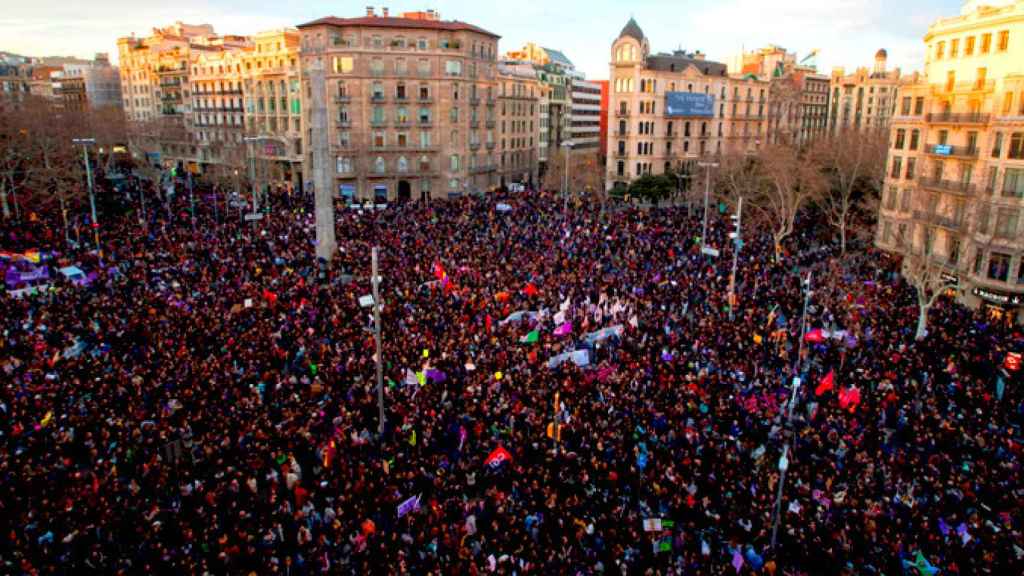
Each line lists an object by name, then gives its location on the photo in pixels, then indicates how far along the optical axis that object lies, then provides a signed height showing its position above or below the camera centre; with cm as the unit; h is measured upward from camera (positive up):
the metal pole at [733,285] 2783 -620
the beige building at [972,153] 2995 -70
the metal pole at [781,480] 1367 -728
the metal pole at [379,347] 1784 -563
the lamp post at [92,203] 3515 -409
